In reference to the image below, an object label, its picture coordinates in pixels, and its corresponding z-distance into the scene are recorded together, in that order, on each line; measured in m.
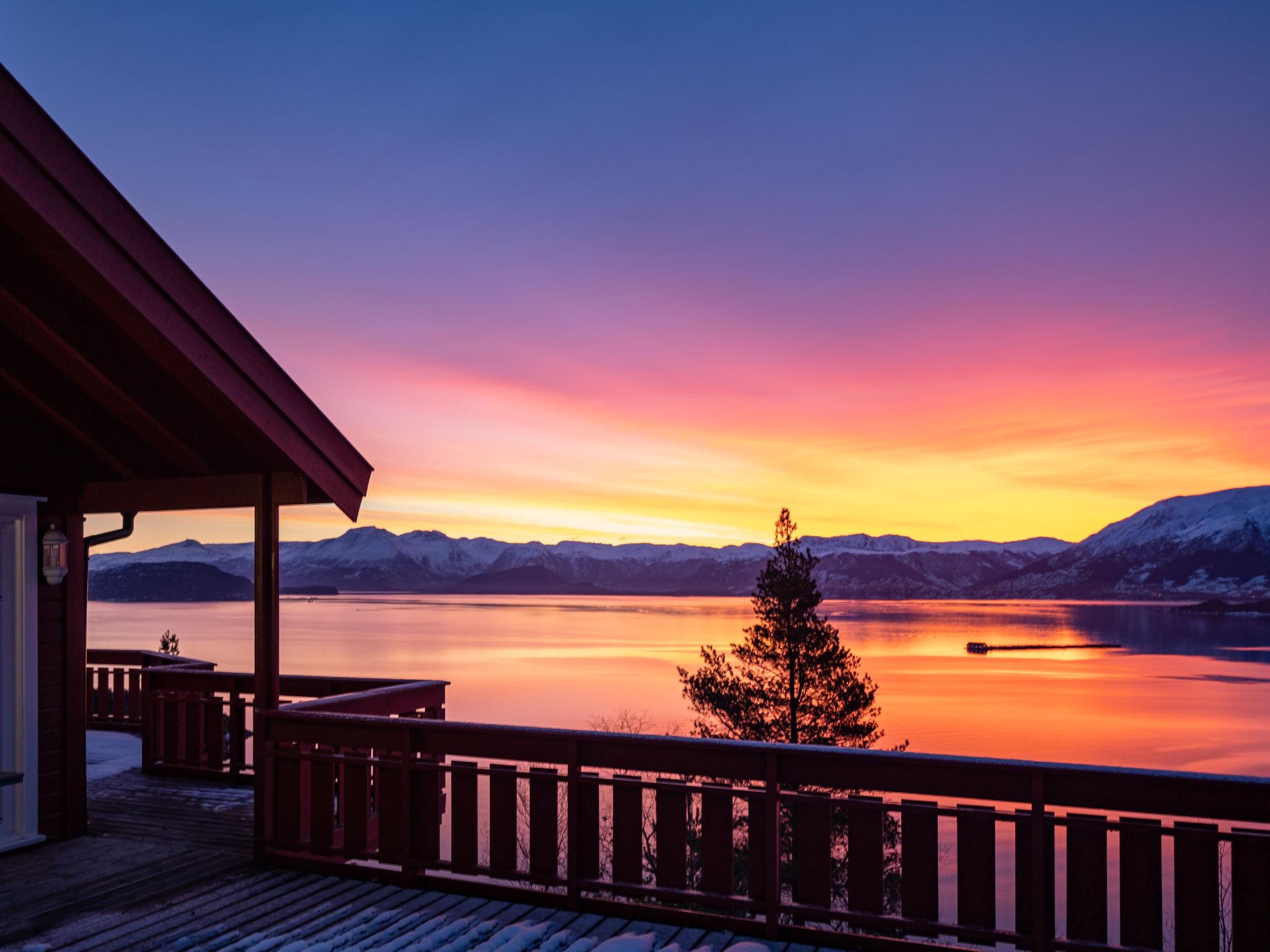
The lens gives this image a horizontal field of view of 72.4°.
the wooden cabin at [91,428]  4.43
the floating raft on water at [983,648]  116.94
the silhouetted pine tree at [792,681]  26.89
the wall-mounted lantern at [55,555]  6.12
